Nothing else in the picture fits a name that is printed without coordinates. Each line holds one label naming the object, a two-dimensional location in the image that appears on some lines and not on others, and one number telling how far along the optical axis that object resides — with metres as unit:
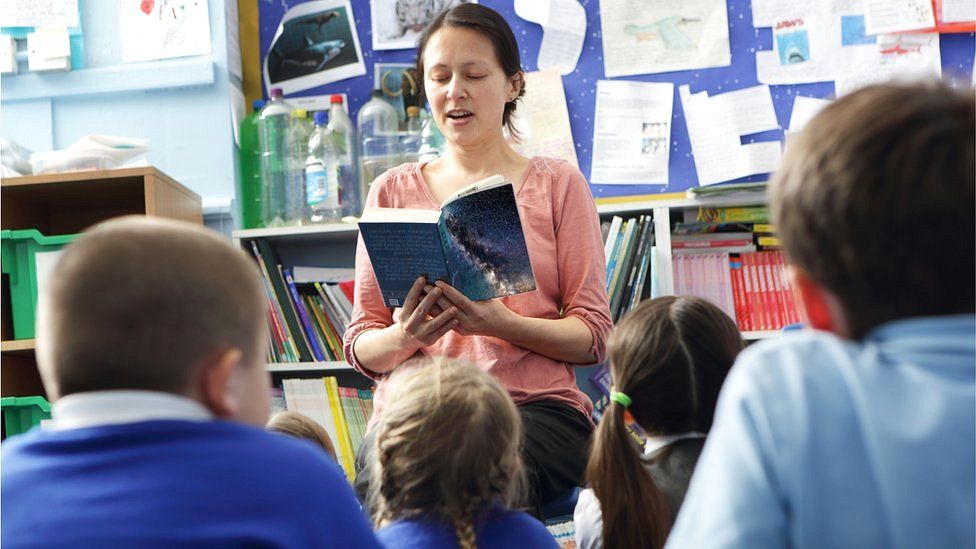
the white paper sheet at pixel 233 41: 2.77
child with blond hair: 1.10
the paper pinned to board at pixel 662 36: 2.71
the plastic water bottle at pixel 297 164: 2.73
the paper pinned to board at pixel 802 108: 2.65
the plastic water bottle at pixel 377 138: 2.72
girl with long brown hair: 1.28
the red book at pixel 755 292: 2.54
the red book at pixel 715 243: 2.57
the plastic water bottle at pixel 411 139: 2.72
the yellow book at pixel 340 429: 2.58
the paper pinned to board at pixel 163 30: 2.76
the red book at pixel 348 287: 2.65
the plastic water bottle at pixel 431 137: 2.66
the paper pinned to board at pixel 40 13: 2.78
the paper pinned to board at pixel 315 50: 2.84
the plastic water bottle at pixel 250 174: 2.79
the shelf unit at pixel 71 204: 2.44
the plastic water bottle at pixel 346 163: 2.72
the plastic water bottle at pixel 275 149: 2.75
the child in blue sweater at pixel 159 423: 0.74
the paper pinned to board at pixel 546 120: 2.74
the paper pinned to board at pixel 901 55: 2.63
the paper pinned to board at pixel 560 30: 2.75
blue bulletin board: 2.67
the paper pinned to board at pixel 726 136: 2.67
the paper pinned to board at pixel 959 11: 2.61
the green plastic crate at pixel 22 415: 2.45
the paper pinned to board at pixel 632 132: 2.71
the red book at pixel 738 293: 2.55
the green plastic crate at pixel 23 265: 2.47
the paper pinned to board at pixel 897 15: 2.62
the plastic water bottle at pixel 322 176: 2.64
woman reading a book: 1.64
